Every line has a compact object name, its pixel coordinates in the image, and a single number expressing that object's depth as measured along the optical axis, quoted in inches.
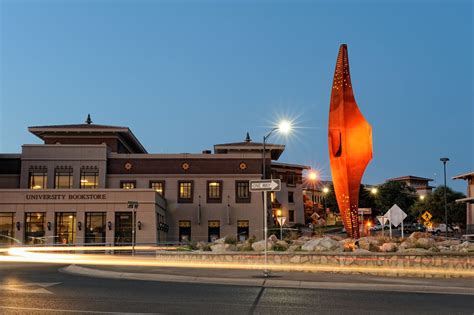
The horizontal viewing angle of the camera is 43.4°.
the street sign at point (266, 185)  721.6
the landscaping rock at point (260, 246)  954.4
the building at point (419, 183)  6610.7
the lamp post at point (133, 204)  1442.4
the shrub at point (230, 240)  1103.0
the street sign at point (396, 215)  1132.5
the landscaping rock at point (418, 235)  1102.4
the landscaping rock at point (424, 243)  912.9
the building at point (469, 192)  3100.1
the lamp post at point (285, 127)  1233.4
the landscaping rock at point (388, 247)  860.6
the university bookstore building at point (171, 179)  2333.9
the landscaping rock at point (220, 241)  1137.3
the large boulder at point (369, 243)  873.5
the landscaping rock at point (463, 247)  888.2
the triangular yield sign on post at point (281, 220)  1462.0
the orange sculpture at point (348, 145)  1178.6
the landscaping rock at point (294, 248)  904.5
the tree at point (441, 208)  3476.9
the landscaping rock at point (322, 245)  888.2
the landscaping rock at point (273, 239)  1027.9
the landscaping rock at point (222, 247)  1007.0
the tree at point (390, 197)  4151.1
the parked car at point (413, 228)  3174.2
